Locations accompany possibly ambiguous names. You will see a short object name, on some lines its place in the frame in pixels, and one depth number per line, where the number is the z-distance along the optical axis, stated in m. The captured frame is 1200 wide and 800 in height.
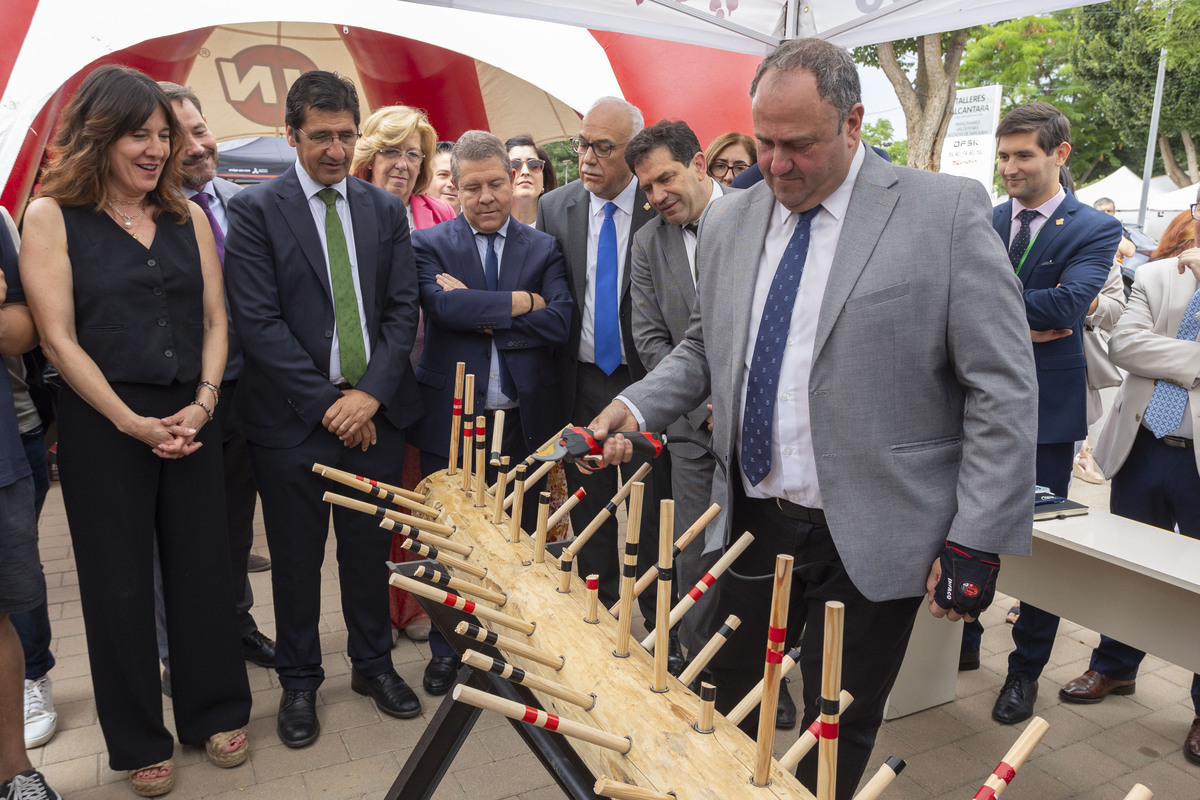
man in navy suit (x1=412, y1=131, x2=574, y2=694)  3.42
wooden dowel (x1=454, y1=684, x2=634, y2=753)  1.16
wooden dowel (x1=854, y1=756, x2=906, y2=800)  1.26
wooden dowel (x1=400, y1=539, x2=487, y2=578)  2.07
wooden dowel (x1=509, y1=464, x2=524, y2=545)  2.22
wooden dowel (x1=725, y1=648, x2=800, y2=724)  1.59
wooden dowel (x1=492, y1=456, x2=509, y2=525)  2.38
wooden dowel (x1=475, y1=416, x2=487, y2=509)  2.46
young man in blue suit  3.38
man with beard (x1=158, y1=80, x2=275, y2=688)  3.29
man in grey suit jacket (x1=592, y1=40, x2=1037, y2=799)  1.89
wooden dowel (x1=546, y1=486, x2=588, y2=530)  2.16
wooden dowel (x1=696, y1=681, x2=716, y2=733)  1.51
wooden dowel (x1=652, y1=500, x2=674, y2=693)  1.58
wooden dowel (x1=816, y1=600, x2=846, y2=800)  1.19
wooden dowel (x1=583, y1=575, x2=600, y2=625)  1.89
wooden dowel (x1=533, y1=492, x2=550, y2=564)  2.10
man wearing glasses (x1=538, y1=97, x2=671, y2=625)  3.62
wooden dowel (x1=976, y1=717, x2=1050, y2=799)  1.16
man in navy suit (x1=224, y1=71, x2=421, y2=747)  3.00
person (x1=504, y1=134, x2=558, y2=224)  5.15
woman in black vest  2.54
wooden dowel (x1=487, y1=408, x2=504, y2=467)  2.44
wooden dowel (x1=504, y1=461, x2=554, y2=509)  2.27
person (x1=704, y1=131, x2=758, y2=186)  4.42
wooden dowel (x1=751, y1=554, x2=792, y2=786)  1.33
